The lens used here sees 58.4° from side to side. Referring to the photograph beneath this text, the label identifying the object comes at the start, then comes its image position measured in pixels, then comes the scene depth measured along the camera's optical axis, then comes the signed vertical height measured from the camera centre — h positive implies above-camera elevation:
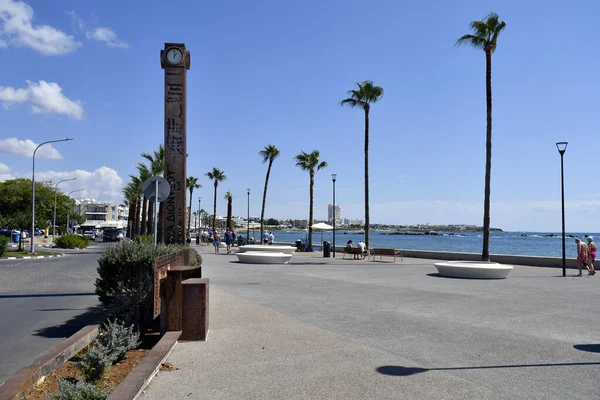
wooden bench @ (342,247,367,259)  29.97 -1.55
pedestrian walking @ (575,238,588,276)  19.75 -1.06
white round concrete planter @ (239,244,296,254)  30.38 -1.54
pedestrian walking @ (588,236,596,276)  19.59 -1.06
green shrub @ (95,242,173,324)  8.19 -0.94
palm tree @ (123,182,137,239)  65.44 +2.81
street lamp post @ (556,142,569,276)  21.10 +2.01
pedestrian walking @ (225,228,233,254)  38.02 -1.29
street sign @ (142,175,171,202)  10.39 +0.63
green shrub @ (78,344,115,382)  5.62 -1.54
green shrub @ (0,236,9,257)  29.67 -1.45
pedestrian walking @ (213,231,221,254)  38.08 -1.50
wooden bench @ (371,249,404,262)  27.52 -1.48
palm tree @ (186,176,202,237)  88.16 +6.08
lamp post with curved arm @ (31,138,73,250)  33.13 +1.97
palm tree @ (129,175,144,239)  59.56 +2.96
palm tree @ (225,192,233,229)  61.61 +1.58
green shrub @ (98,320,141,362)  6.34 -1.48
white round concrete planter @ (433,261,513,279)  17.93 -1.54
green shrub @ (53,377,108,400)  4.59 -1.50
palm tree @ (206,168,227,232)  79.38 +6.66
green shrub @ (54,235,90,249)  45.19 -1.97
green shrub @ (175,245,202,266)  10.84 -0.77
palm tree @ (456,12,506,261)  25.67 +8.21
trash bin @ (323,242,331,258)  32.02 -1.64
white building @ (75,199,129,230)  169.41 +2.72
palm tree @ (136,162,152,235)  49.50 +4.54
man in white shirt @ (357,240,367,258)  30.61 -1.43
